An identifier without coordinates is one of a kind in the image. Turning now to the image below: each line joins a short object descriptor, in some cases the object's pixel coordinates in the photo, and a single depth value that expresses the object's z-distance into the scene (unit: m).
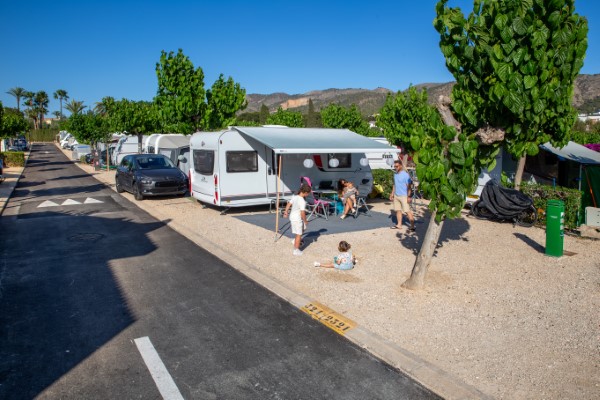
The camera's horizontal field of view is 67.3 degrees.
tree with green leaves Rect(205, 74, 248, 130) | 16.22
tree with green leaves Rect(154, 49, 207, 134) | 15.73
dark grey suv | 15.53
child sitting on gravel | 7.59
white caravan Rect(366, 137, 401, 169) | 22.14
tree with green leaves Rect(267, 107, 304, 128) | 32.09
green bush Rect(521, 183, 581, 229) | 10.29
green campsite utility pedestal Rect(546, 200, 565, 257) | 8.26
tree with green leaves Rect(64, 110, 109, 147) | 31.42
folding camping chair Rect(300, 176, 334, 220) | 12.31
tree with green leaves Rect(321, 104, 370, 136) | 28.61
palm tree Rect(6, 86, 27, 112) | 96.38
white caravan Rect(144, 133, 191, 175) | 21.08
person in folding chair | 12.33
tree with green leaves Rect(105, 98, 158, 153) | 24.77
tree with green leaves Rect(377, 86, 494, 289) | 5.77
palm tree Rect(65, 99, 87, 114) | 82.84
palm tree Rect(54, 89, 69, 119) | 116.69
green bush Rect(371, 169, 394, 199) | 16.34
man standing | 10.59
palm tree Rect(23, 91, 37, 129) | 99.38
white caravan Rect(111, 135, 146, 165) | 27.68
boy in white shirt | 8.47
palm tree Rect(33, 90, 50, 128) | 102.94
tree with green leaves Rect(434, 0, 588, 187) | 5.40
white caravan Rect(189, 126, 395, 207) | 12.59
